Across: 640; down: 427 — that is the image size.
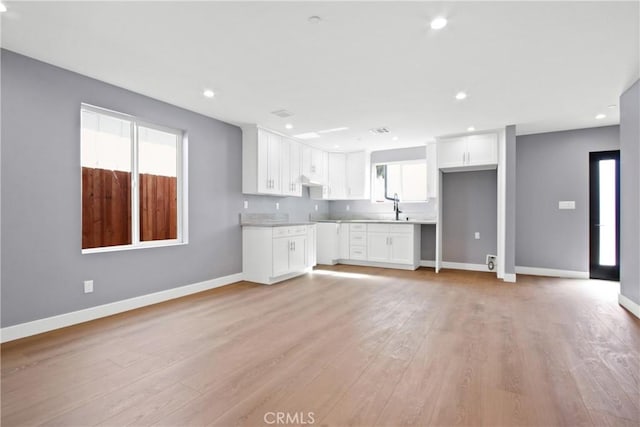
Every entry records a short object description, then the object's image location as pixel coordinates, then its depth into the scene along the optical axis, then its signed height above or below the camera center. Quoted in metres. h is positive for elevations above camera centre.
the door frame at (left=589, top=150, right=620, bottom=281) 4.94 -0.05
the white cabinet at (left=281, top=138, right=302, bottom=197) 5.39 +0.79
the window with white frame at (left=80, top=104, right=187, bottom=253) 3.51 +0.40
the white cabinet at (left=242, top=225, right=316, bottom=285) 4.67 -0.66
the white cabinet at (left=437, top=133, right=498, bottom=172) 5.09 +1.02
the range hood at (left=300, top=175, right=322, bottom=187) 5.93 +0.60
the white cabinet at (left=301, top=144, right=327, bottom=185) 5.96 +0.94
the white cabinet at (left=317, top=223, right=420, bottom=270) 5.79 -0.65
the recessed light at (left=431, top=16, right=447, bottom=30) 2.16 +1.35
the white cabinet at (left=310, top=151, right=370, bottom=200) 6.66 +0.74
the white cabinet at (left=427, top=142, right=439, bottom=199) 5.94 +0.84
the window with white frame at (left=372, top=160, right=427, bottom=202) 6.38 +0.66
